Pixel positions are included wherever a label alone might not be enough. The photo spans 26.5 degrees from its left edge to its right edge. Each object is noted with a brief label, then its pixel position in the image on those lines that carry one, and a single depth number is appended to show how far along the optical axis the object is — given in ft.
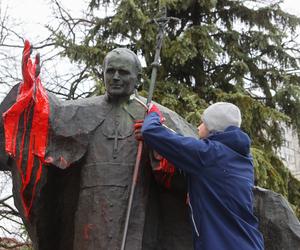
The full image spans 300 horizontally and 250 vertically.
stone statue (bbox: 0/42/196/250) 12.67
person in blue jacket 10.58
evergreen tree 40.24
